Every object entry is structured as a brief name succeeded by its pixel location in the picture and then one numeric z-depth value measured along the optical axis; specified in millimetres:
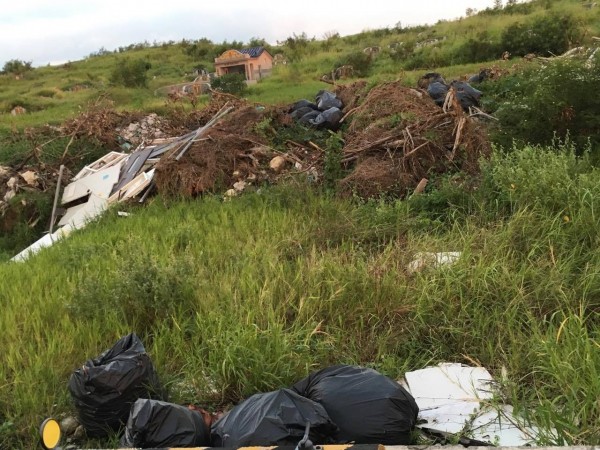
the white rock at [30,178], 8750
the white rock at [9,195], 8438
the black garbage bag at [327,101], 9414
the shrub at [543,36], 16438
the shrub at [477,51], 17828
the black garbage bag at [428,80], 10317
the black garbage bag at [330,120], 8758
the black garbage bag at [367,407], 2422
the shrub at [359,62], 19812
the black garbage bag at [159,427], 2436
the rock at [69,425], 2801
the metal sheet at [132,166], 8094
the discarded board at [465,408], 2475
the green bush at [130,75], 23078
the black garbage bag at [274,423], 2301
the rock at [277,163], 7520
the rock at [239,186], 7101
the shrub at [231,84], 17219
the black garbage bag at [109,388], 2656
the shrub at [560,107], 5898
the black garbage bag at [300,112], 9452
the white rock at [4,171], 9055
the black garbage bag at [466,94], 8820
